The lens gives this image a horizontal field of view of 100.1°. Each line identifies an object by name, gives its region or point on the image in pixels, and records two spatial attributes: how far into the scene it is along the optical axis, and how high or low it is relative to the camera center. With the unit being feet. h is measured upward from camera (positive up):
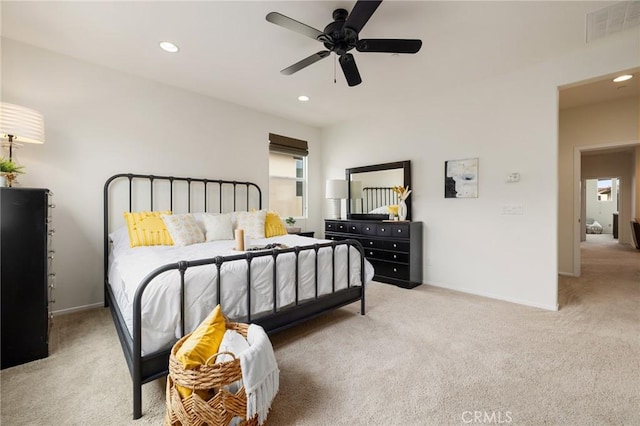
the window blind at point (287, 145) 15.57 +4.10
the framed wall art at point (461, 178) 11.77 +1.58
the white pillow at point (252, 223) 11.21 -0.44
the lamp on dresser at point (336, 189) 15.66 +1.39
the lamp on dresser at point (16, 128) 7.07 +2.32
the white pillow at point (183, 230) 9.50 -0.63
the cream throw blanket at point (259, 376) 4.16 -2.64
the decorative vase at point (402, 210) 13.61 +0.15
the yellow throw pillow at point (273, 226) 11.72 -0.60
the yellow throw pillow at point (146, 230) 9.16 -0.61
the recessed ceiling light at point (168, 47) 8.58 +5.43
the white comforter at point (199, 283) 5.10 -1.66
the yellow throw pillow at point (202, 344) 4.23 -2.22
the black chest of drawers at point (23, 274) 6.25 -1.51
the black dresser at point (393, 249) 12.63 -1.77
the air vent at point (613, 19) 7.05 +5.45
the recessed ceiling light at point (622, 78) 9.83 +5.20
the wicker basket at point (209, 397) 4.05 -2.84
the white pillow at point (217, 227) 10.46 -0.57
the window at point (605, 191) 34.30 +2.90
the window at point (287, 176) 15.88 +2.31
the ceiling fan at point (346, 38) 5.98 +4.39
